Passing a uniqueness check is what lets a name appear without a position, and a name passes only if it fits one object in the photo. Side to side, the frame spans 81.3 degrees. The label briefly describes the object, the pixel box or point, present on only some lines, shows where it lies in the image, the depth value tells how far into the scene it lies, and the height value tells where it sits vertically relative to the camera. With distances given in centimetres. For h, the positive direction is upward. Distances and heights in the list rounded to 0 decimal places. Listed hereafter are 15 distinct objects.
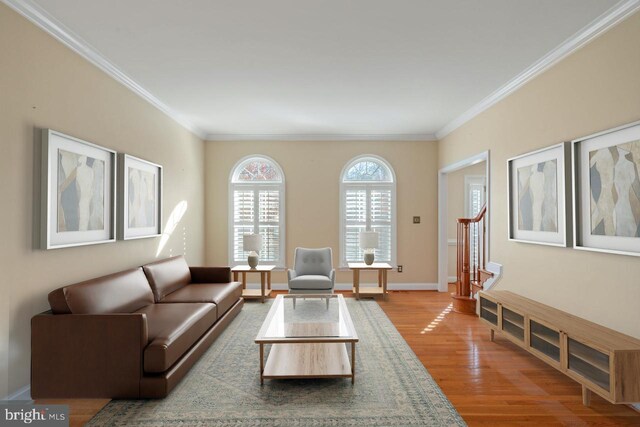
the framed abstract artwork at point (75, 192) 297 +26
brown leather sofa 274 -98
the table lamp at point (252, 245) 631 -41
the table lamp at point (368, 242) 649 -37
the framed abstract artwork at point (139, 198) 412 +28
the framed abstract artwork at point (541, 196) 345 +25
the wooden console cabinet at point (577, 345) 241 -97
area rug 253 -135
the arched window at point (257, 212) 720 +17
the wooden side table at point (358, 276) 630 -100
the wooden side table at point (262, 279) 615 -101
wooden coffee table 300 -120
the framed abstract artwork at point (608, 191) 275 +24
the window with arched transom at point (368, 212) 721 +17
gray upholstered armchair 562 -82
